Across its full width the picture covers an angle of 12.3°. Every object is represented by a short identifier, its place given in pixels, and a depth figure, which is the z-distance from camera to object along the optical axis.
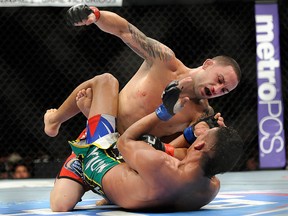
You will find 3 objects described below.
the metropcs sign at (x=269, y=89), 10.76
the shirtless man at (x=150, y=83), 7.24
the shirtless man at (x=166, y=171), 6.83
